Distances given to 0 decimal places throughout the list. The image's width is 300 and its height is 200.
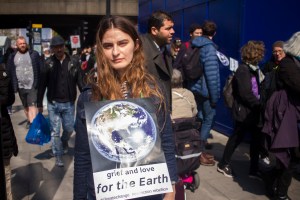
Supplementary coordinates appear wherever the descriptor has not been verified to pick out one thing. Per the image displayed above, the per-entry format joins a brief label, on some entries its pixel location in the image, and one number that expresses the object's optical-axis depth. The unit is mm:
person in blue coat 4887
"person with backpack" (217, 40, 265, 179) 4277
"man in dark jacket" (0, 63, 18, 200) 3184
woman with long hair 1707
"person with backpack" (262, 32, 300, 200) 3504
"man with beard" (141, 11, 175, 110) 3357
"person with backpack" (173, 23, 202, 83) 5694
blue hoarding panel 6418
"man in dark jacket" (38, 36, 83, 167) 5008
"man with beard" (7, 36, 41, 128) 6902
